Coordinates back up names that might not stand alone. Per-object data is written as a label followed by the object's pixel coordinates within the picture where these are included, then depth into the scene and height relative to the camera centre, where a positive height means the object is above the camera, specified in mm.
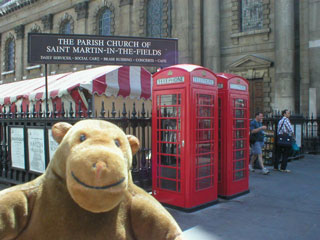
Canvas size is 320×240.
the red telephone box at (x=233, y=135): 6043 -412
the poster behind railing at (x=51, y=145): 6111 -558
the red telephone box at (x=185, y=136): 5184 -361
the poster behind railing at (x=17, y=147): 7027 -685
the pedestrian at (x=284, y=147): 9312 -969
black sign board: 6906 +1516
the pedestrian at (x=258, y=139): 8891 -701
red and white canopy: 10031 +1086
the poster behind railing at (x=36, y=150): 6488 -693
